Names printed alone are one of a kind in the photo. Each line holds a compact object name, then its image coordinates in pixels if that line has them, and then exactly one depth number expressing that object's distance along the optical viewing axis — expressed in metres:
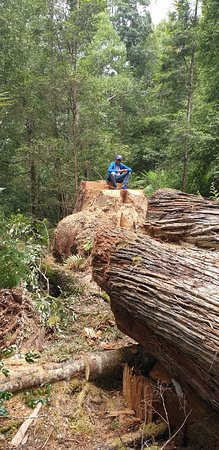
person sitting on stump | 9.38
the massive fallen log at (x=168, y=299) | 2.43
